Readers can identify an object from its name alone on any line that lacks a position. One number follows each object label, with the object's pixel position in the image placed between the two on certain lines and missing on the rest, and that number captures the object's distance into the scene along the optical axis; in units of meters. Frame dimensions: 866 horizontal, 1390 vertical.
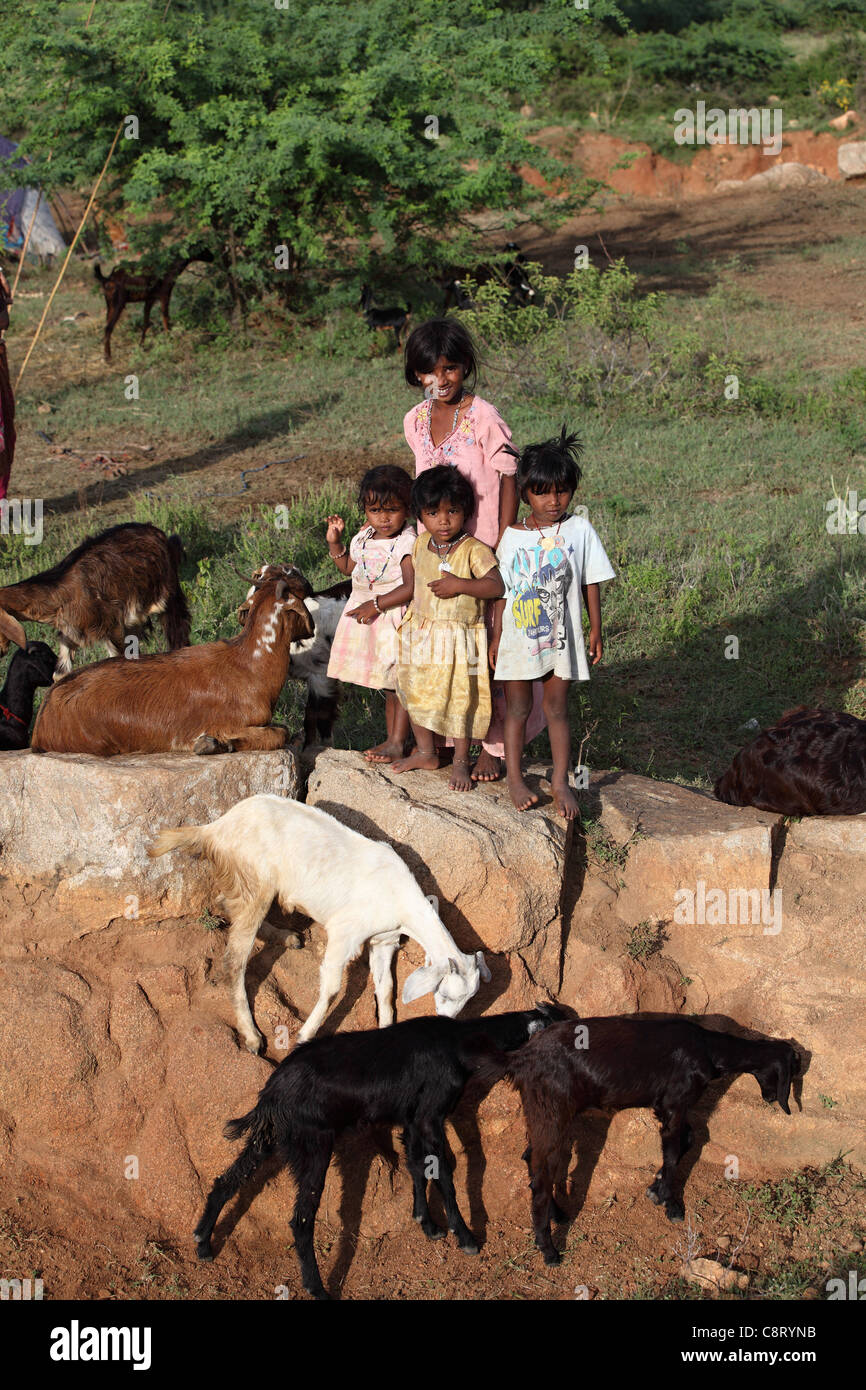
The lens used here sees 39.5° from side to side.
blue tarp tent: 19.52
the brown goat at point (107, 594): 6.44
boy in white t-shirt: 4.73
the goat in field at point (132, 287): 14.74
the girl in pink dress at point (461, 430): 4.83
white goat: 4.27
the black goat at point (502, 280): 15.32
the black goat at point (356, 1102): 4.00
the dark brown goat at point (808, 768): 5.08
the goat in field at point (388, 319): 14.57
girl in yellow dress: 4.64
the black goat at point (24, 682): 5.88
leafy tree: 13.55
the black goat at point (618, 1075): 4.17
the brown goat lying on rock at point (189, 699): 4.90
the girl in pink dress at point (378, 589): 4.91
